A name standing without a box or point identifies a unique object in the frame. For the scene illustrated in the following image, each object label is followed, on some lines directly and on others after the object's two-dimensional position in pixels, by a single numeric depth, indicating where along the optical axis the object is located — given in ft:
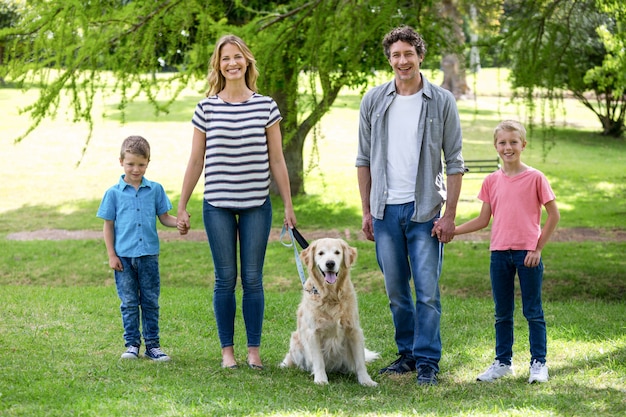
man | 34.81
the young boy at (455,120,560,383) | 35.14
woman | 36.50
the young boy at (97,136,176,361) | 39.47
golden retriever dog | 36.29
